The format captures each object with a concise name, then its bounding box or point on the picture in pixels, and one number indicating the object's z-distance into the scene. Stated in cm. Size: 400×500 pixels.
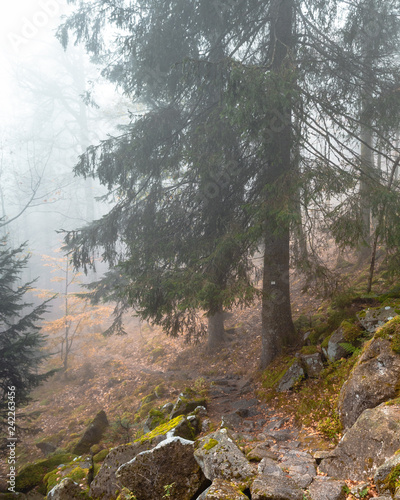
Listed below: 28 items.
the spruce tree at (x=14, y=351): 912
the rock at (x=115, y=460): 457
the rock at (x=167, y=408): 729
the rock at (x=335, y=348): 612
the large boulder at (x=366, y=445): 308
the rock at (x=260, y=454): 396
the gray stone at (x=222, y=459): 347
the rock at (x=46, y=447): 914
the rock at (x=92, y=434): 795
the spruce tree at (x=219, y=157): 624
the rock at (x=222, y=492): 301
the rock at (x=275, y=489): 289
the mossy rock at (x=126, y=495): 387
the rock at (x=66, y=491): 470
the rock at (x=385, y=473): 259
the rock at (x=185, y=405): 668
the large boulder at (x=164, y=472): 389
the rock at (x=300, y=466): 324
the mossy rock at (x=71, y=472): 573
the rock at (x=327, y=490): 285
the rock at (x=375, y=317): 594
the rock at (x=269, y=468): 339
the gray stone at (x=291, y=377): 657
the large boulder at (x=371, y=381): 402
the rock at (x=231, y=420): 581
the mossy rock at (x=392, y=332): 427
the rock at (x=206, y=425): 560
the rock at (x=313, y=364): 641
